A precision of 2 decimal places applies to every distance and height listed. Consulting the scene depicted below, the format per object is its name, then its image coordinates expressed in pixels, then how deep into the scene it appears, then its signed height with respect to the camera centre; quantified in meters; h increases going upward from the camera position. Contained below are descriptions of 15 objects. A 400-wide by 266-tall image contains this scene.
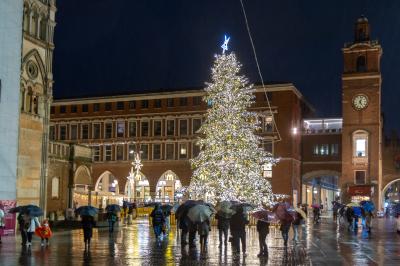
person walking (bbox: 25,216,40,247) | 25.27 -1.57
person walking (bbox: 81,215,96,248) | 24.94 -1.57
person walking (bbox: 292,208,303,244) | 27.70 -1.50
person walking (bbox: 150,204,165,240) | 28.70 -1.48
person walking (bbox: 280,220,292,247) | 24.92 -1.54
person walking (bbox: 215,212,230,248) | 25.11 -1.46
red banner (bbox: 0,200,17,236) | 31.17 -1.60
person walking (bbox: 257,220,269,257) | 21.55 -1.51
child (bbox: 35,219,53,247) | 25.72 -1.82
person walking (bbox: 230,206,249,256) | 21.88 -1.25
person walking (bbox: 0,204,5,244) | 28.28 -1.49
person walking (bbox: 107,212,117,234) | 36.25 -1.86
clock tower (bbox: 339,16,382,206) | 73.94 +8.56
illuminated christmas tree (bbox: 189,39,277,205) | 41.41 +2.40
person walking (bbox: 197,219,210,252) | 23.88 -1.61
